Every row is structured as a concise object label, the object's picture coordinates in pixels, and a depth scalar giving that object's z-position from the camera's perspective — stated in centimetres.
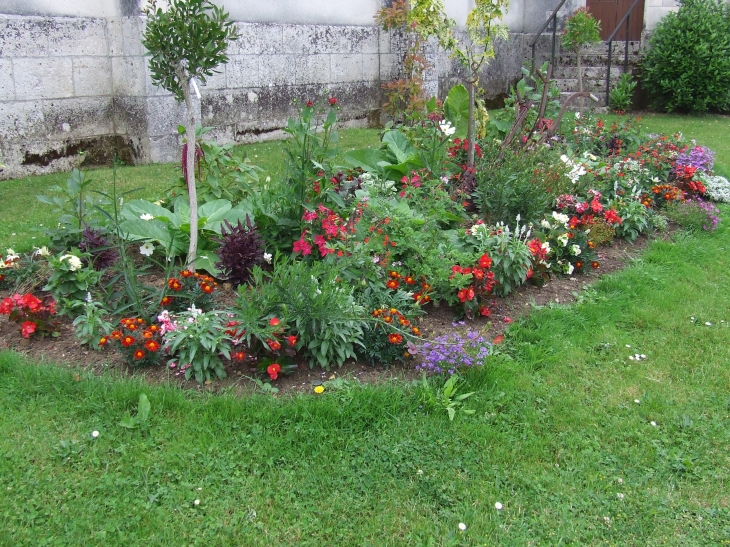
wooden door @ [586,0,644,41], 1355
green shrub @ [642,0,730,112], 1091
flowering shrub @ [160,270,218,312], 323
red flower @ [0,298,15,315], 319
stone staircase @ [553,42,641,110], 1197
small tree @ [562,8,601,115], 1103
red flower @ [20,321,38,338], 314
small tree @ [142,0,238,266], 320
